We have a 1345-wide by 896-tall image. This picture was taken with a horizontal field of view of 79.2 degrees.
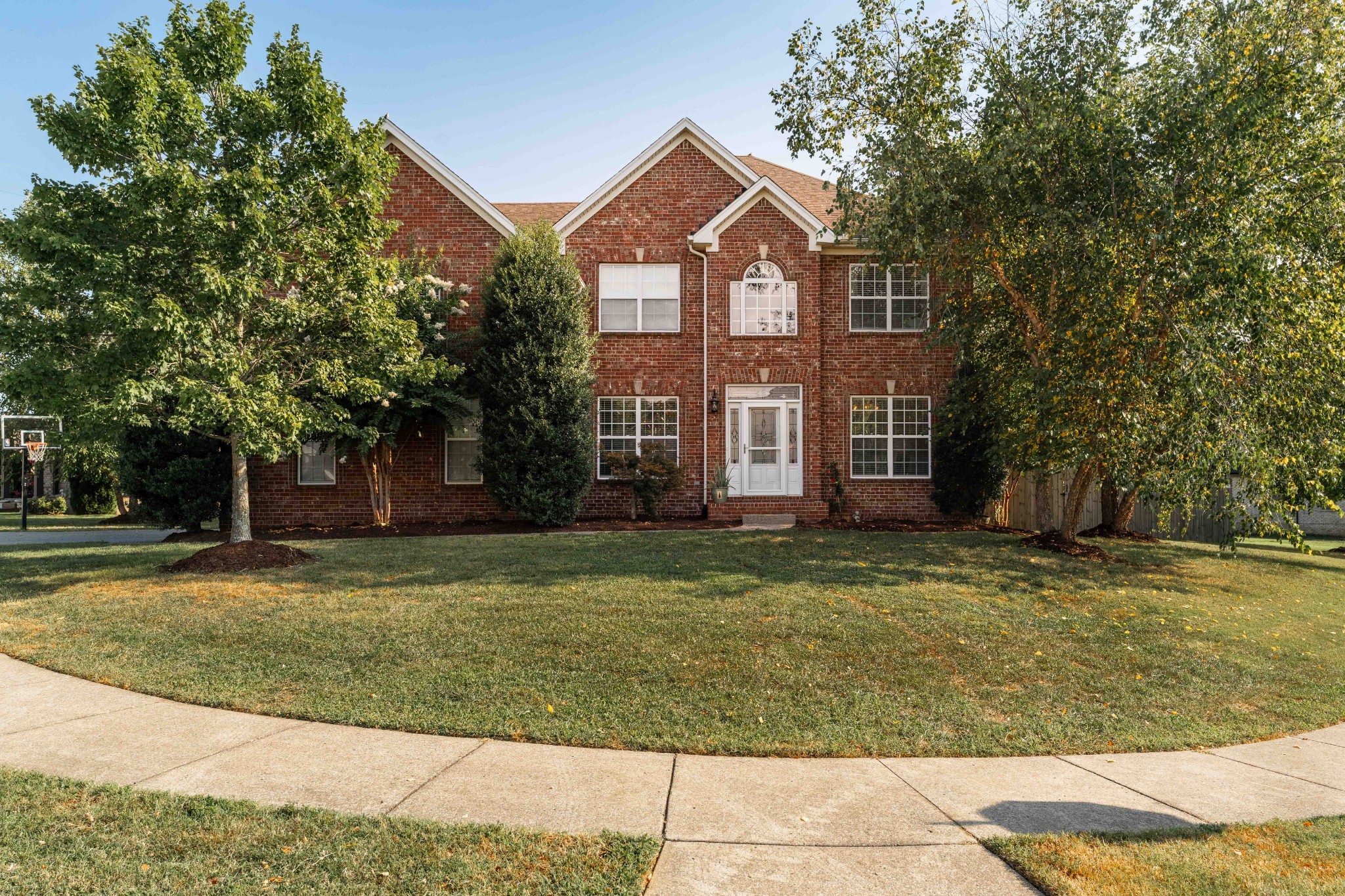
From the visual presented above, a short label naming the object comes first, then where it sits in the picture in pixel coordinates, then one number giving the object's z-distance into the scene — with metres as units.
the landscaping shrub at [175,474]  14.62
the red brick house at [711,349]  17.27
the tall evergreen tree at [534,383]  14.80
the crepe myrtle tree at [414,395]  13.93
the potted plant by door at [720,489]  16.78
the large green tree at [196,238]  9.23
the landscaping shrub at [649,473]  16.14
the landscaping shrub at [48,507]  29.66
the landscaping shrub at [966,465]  15.97
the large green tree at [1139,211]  9.33
